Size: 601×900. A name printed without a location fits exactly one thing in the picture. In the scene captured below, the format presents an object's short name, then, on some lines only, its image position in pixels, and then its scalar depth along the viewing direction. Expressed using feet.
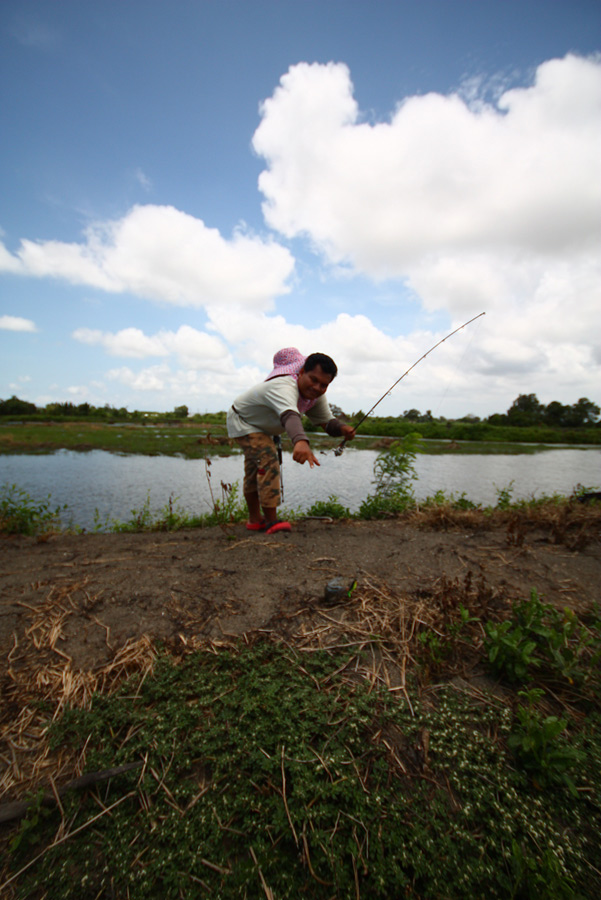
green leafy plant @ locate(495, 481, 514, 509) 19.76
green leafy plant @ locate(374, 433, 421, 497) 19.40
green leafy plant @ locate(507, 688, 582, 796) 4.57
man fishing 13.07
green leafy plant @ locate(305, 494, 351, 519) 17.80
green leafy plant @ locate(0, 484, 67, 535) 17.08
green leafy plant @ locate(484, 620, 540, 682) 6.05
